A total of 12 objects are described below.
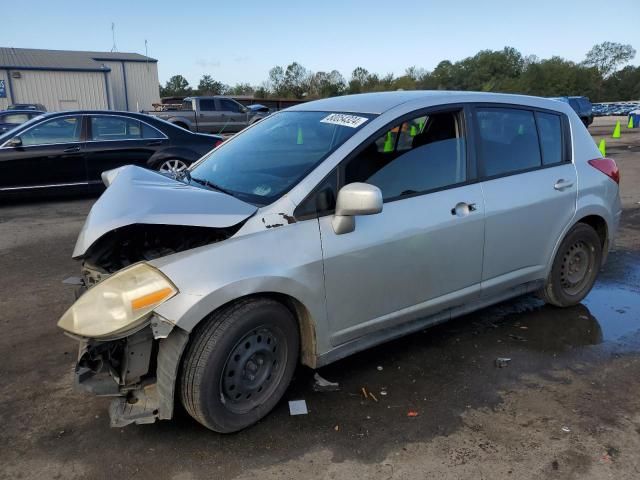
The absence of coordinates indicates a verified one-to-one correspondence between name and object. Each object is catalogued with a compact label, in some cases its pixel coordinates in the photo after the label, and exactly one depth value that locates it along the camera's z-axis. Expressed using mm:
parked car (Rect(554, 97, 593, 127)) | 27169
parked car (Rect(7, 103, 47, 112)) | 25144
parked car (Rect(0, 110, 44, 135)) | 13969
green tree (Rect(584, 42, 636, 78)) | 101688
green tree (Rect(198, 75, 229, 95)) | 95750
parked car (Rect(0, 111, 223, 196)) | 8562
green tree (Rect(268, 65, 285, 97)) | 81538
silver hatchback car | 2584
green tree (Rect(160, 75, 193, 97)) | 103625
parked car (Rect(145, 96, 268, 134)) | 23297
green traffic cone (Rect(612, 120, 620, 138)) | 24298
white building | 39188
